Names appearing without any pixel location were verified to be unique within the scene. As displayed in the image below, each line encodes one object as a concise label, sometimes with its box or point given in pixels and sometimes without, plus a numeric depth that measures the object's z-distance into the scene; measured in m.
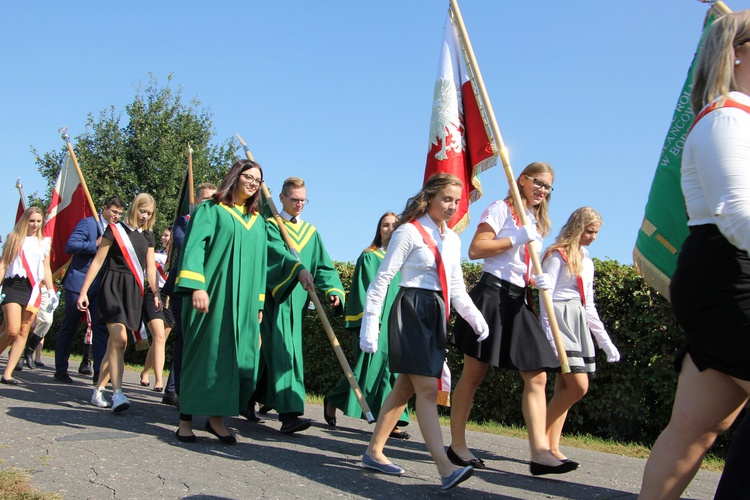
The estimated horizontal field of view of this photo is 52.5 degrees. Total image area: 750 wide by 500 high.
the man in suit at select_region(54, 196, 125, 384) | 8.75
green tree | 19.39
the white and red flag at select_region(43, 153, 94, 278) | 9.62
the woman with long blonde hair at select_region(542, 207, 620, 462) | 5.09
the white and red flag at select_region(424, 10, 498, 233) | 5.94
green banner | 3.95
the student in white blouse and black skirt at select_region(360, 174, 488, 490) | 4.26
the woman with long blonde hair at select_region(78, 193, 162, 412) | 6.54
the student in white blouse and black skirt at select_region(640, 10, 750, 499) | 2.40
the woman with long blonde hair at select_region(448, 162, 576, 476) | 4.70
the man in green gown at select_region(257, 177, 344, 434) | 5.84
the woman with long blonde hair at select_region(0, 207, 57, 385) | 8.06
